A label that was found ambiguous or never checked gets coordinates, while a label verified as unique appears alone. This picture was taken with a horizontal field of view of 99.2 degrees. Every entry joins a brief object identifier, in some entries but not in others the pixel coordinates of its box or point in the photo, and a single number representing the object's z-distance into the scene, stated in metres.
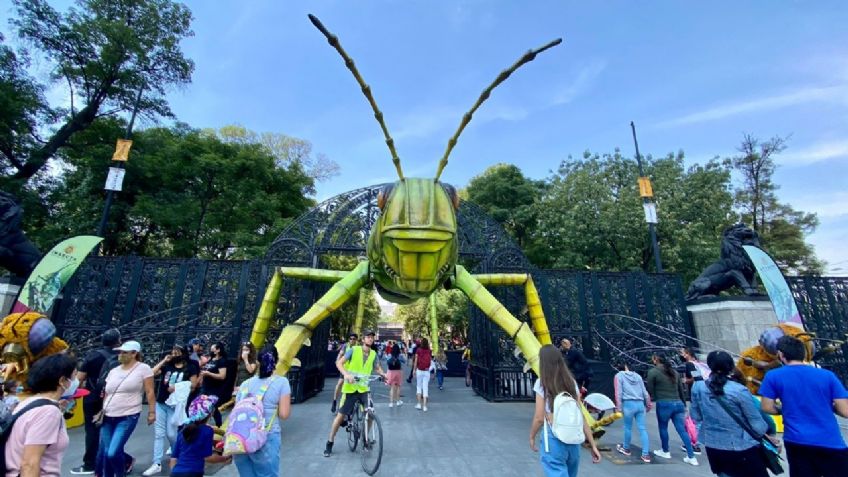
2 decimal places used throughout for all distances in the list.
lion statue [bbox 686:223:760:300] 8.98
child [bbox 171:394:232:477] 2.79
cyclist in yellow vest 5.05
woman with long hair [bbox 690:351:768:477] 2.84
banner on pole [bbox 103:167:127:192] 9.95
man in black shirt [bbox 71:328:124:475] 4.40
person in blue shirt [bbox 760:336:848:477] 2.66
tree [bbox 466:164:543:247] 23.50
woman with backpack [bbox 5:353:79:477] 1.82
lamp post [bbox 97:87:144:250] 9.56
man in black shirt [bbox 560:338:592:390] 6.69
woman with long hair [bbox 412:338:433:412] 8.55
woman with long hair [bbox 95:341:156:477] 3.56
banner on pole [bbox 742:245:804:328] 7.78
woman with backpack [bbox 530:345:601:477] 2.82
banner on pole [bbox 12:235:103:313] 7.20
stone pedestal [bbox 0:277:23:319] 7.32
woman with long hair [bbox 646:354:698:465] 5.06
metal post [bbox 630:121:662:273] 11.36
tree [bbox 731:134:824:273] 20.53
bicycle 4.37
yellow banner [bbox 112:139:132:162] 10.49
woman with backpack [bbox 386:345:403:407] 8.83
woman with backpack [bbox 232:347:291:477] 2.88
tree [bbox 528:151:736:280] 16.41
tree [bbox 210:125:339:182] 26.72
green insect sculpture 3.57
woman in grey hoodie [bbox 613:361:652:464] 5.26
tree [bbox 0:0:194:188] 14.28
